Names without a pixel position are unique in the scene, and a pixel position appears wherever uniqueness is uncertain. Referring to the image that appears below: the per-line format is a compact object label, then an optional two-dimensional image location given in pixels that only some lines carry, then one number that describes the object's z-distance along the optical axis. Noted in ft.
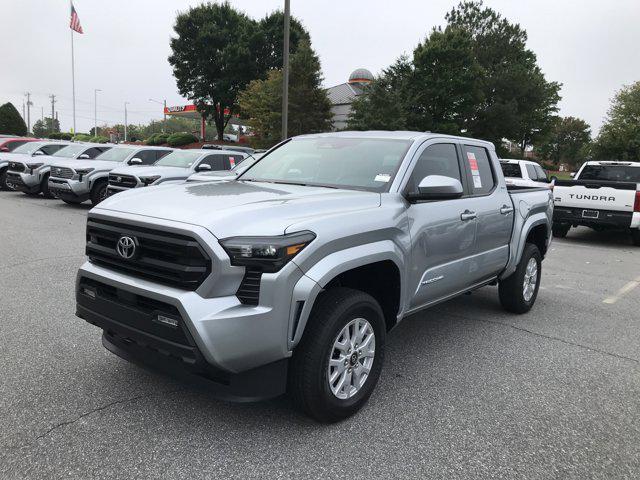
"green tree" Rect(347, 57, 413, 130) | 95.55
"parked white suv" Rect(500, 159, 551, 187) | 44.80
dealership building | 138.41
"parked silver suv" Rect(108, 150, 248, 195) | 39.06
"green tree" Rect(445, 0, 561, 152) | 138.92
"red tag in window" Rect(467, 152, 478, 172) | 15.64
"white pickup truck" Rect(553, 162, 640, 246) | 34.40
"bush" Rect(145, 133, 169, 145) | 165.37
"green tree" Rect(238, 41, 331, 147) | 111.24
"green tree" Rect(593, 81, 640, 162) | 124.98
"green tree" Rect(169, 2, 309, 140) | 143.02
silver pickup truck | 8.75
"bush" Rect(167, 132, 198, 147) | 152.97
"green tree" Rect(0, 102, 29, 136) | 162.81
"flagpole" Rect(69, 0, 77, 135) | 155.96
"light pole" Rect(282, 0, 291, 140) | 50.01
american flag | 124.36
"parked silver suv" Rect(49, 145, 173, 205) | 43.34
